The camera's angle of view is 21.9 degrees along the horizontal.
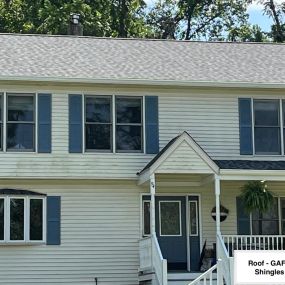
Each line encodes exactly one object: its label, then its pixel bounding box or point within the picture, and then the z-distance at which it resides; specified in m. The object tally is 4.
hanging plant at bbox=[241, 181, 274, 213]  19.75
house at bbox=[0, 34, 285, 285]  19.62
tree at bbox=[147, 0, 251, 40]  42.81
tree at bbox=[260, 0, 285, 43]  40.97
